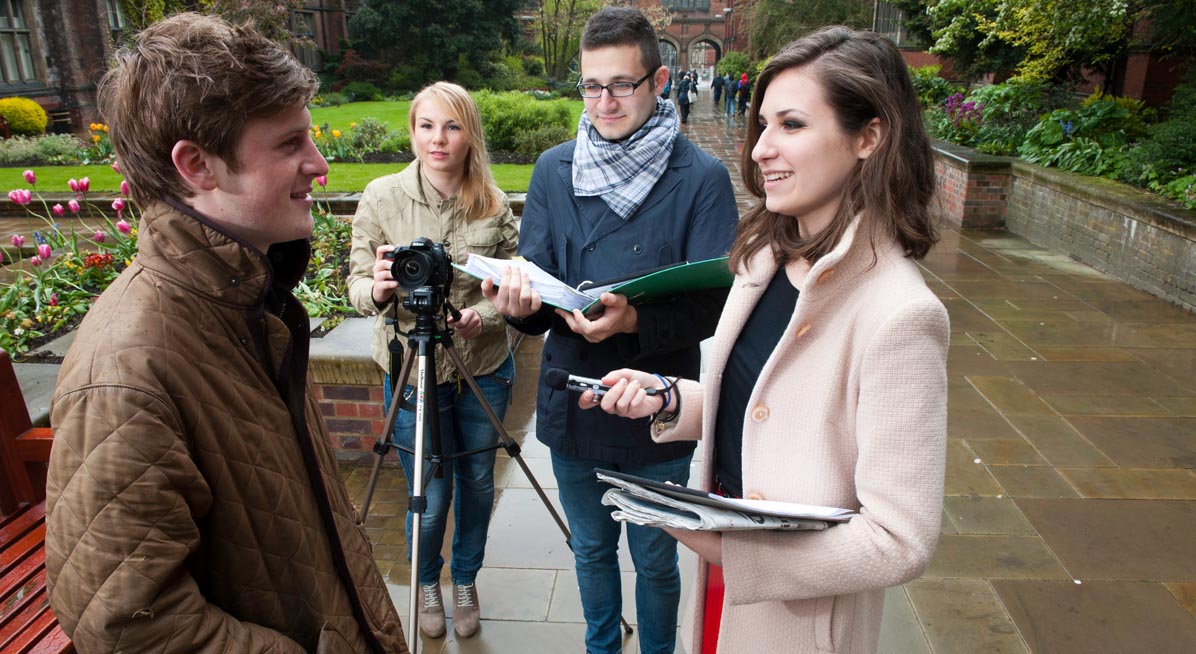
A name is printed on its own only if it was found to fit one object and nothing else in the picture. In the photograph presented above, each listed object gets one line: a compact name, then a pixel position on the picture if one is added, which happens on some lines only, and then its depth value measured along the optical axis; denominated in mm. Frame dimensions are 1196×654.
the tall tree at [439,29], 32000
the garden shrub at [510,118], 11883
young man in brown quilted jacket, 1123
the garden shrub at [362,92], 30125
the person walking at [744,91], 24292
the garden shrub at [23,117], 17281
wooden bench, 1789
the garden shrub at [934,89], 16375
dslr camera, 2230
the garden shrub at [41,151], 13258
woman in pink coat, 1251
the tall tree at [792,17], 24797
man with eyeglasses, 2191
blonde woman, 2803
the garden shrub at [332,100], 27241
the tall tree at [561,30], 38688
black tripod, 2326
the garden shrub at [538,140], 11859
